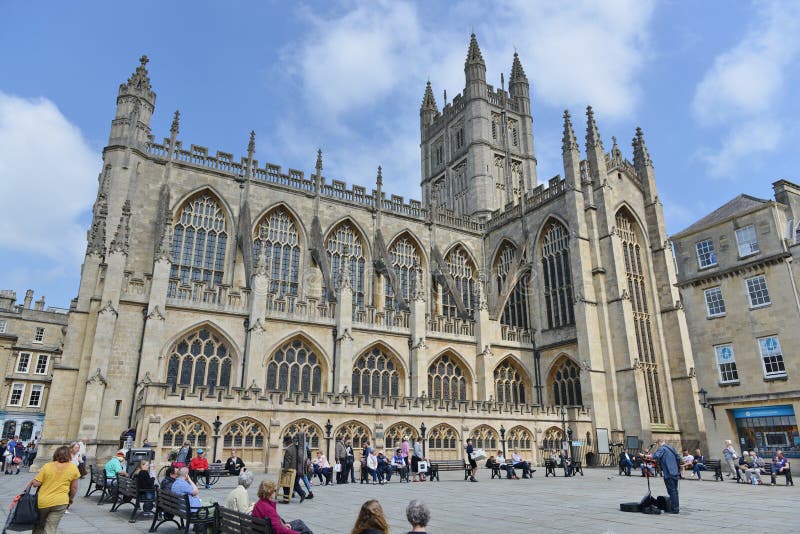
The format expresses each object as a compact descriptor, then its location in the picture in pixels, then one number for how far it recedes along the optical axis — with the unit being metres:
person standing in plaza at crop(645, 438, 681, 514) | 10.20
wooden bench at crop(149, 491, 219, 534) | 7.59
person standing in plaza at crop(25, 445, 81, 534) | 6.45
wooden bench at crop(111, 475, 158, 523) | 9.35
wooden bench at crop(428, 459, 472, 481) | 18.45
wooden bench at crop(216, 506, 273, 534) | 6.10
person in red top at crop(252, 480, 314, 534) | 6.44
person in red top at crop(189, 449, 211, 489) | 13.83
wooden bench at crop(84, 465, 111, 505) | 11.57
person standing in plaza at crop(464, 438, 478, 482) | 17.36
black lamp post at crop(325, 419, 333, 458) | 21.20
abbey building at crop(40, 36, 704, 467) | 21.73
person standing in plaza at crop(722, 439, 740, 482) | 17.83
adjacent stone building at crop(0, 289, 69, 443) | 43.72
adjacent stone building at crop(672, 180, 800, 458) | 20.92
